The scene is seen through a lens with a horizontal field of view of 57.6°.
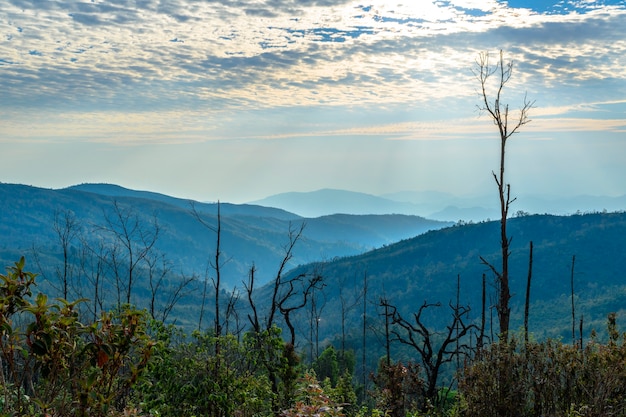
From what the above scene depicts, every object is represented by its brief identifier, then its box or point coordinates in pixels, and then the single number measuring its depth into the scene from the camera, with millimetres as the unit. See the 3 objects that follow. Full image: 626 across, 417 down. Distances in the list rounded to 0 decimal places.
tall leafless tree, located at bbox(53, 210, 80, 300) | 20886
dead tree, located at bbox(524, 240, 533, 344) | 17497
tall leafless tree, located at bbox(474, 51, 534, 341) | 15648
